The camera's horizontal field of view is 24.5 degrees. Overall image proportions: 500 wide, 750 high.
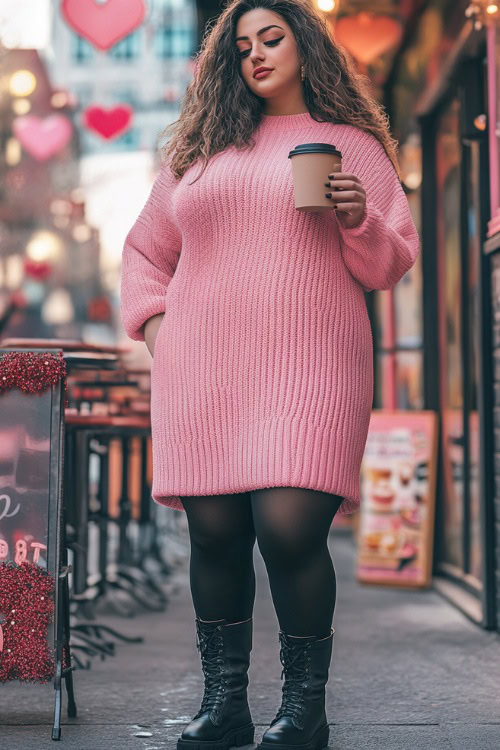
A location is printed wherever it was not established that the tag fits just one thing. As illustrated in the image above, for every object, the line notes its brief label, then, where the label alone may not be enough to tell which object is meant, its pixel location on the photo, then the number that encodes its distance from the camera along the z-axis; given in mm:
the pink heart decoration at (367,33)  7180
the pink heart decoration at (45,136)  16453
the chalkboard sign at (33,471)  3385
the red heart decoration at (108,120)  12031
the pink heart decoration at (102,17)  7676
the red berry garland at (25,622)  3320
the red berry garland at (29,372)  3402
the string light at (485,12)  4613
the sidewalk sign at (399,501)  6582
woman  2889
